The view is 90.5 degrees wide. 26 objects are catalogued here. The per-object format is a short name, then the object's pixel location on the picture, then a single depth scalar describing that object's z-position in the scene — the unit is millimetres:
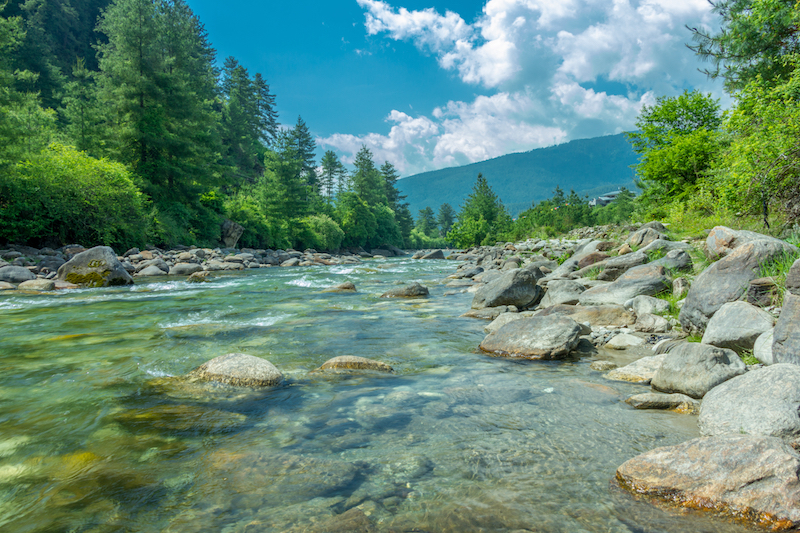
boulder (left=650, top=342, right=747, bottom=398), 3707
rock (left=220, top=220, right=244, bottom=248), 32531
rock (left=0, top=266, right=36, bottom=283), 11617
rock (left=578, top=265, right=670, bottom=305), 7305
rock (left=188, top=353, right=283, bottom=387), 4363
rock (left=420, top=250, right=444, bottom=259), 40719
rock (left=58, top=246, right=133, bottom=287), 12195
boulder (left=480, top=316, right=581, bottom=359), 5363
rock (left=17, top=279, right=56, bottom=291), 11016
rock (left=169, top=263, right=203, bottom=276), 17281
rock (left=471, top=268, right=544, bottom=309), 8836
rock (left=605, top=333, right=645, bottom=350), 5766
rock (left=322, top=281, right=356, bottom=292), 12982
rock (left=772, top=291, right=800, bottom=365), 3436
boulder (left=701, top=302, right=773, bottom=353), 4242
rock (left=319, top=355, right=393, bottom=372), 4891
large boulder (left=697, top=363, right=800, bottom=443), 2754
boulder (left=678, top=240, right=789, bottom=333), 5133
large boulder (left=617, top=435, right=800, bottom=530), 2037
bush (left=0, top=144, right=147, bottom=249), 16078
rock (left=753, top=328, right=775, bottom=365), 3820
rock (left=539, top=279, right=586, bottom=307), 8156
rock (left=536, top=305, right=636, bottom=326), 6613
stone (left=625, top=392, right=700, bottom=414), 3565
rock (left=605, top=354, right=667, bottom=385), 4383
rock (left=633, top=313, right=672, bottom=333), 6039
